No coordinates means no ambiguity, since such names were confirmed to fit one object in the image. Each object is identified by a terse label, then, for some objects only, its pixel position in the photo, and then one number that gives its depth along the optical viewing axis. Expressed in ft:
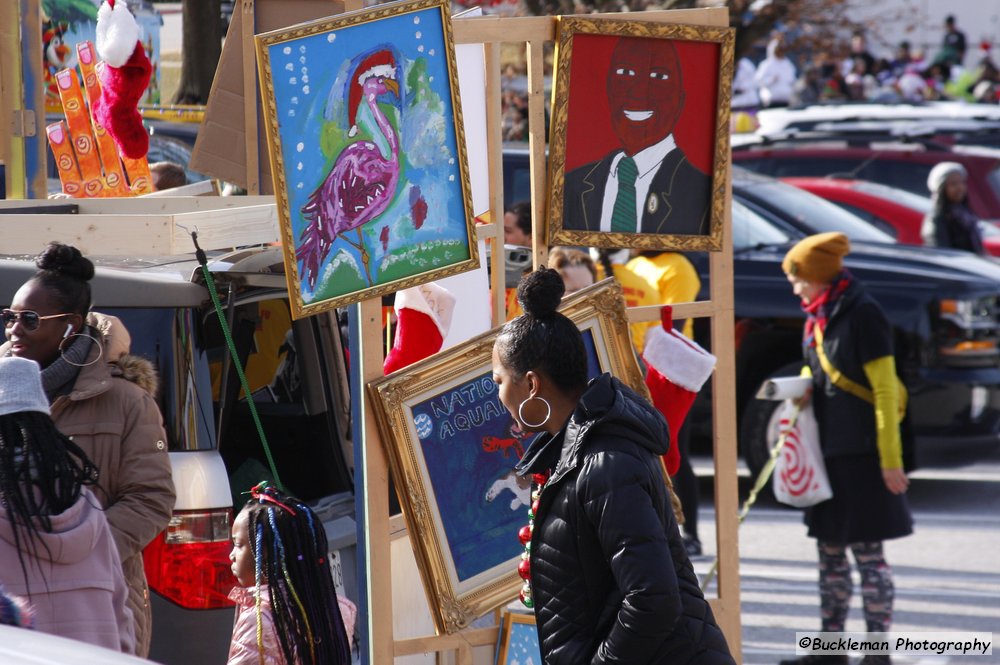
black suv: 60.13
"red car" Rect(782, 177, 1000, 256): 82.17
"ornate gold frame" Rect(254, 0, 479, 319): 23.18
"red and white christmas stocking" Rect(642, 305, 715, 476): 29.30
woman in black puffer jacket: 19.06
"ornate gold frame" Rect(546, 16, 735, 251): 28.19
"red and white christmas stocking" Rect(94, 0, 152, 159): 34.04
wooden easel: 26.08
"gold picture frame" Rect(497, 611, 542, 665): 28.30
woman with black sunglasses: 23.18
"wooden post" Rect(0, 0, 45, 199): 37.04
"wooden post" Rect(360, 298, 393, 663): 25.99
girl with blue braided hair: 22.54
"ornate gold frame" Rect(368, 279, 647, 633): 25.99
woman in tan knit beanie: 37.88
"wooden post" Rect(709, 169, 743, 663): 30.81
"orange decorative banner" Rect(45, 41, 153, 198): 41.63
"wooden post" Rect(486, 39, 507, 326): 29.76
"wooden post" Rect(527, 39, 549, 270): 28.63
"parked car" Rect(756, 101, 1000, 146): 96.99
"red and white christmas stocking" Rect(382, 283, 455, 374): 29.09
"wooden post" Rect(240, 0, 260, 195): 37.06
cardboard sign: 37.35
